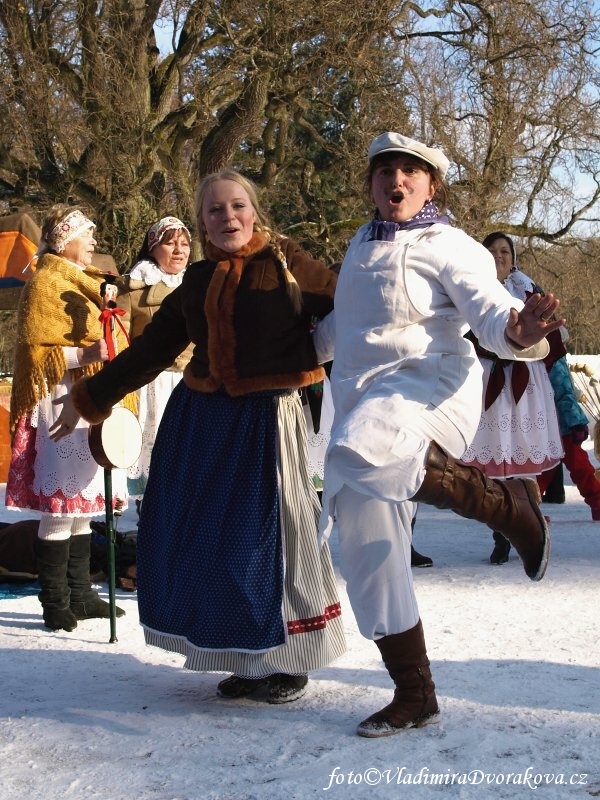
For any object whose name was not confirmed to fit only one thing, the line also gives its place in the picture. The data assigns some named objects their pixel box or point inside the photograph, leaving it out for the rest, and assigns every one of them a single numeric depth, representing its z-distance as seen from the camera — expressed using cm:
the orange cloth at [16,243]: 965
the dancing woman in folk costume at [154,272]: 498
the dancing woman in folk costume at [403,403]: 270
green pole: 403
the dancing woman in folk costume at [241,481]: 312
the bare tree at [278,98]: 1207
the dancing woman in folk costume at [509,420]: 576
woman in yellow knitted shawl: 421
